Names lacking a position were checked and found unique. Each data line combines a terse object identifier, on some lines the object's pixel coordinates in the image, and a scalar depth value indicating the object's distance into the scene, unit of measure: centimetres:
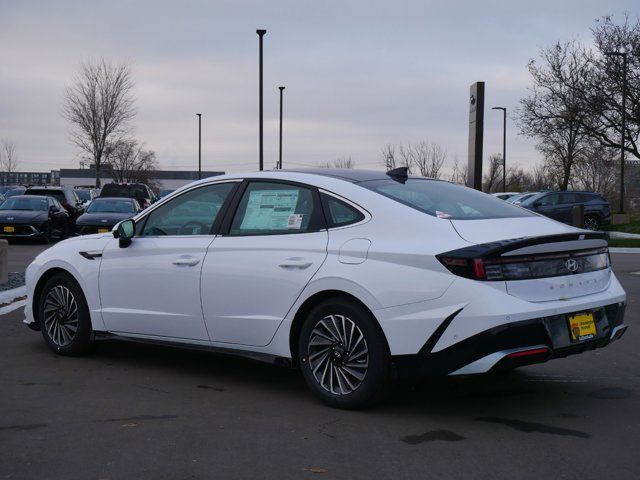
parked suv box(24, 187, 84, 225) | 2659
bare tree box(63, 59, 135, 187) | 4994
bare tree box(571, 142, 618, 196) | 6098
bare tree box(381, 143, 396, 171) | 4528
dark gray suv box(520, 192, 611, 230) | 3099
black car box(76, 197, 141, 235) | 2059
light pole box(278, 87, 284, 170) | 4231
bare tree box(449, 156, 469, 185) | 5721
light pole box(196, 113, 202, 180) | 5522
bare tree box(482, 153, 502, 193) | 6051
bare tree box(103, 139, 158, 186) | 7344
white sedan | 494
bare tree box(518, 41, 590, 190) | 3484
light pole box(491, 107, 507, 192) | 5095
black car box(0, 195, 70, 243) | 2266
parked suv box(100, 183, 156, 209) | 3061
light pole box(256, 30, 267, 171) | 3059
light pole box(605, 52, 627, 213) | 3166
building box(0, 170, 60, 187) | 13075
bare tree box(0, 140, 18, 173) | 9044
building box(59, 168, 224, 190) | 11312
